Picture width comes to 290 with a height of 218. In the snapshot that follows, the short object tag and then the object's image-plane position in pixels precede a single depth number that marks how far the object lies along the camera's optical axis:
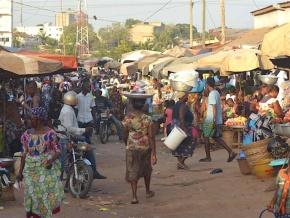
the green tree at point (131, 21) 188.65
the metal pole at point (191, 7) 44.45
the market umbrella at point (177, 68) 22.63
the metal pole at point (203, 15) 37.18
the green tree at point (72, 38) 131.96
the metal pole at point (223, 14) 33.00
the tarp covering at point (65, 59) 17.02
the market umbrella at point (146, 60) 31.49
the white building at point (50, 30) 192.00
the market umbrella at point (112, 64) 48.20
